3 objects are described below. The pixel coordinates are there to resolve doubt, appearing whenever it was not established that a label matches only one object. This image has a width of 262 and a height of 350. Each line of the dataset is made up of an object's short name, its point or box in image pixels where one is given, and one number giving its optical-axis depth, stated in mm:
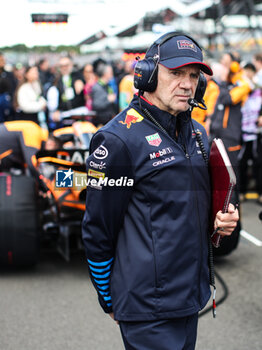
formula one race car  4781
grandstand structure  20141
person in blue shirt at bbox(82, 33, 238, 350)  2020
